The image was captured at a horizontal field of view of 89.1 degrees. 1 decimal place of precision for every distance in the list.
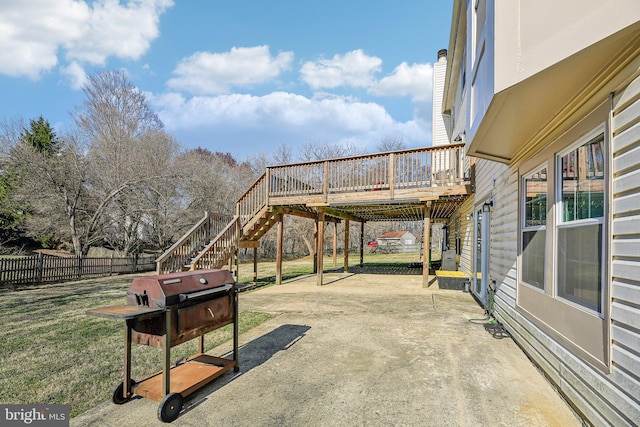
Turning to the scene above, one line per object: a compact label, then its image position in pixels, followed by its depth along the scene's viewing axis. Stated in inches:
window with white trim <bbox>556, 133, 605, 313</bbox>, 99.3
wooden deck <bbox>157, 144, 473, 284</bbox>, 332.5
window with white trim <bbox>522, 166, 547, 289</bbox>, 144.9
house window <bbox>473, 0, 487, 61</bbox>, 154.5
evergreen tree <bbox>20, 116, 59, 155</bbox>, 746.5
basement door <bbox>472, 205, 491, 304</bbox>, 255.9
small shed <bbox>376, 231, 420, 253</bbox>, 1308.2
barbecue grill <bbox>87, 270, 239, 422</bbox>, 105.2
